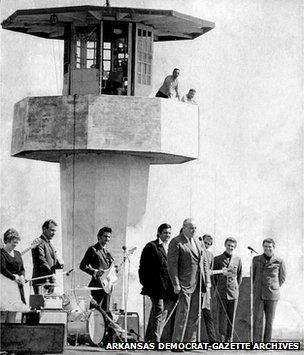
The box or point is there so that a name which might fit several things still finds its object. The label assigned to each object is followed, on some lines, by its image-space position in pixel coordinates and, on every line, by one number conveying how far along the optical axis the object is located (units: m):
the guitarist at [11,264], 17.52
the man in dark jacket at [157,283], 18.66
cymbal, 18.84
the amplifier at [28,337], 16.14
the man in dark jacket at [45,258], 19.55
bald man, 18.62
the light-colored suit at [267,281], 20.61
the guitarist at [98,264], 19.44
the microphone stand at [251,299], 20.16
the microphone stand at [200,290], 18.89
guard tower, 25.53
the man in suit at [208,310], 19.23
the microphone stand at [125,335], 18.28
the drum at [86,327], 18.83
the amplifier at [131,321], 21.00
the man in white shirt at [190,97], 26.42
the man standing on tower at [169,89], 25.92
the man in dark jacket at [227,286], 20.41
